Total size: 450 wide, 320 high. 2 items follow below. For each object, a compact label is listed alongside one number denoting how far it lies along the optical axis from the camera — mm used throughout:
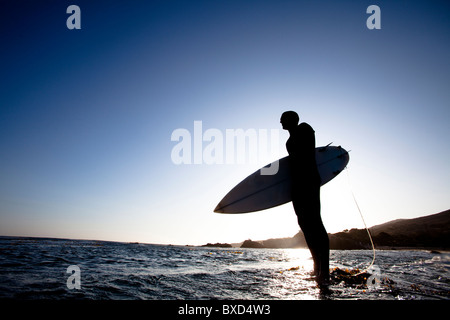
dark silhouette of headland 39438
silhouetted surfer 4441
